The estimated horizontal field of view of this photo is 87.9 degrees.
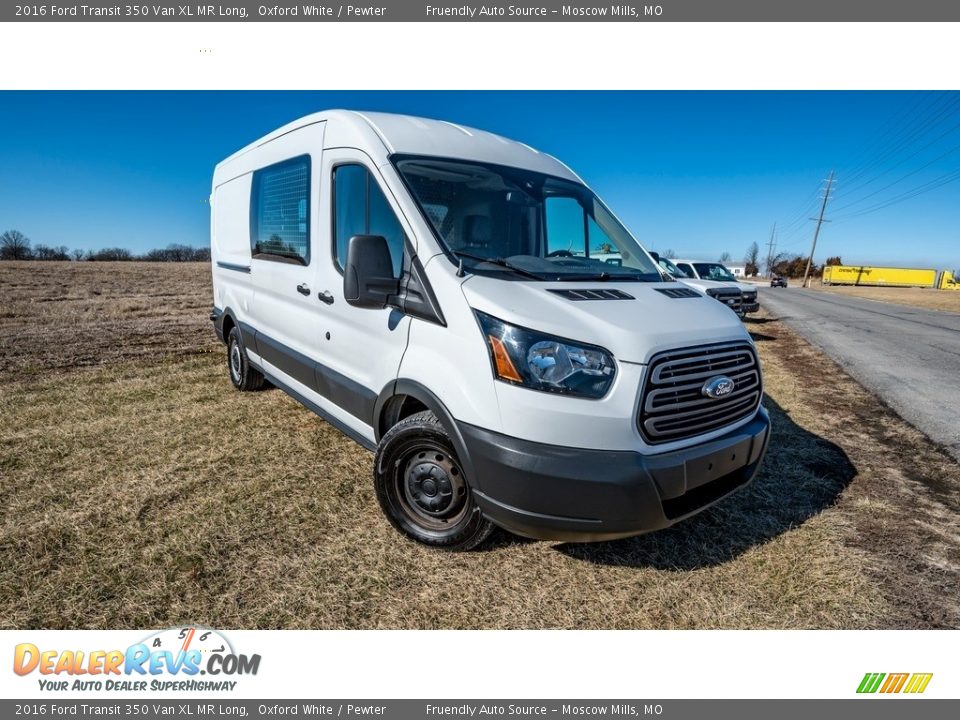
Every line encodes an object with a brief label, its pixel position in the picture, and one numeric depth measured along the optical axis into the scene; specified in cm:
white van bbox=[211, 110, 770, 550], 225
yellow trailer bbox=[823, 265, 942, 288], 6581
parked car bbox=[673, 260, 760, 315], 1318
